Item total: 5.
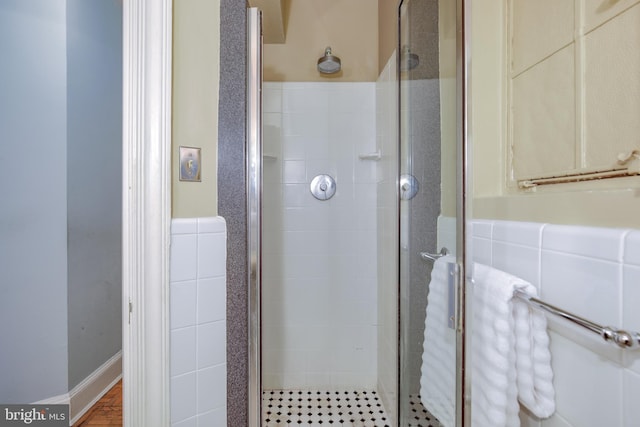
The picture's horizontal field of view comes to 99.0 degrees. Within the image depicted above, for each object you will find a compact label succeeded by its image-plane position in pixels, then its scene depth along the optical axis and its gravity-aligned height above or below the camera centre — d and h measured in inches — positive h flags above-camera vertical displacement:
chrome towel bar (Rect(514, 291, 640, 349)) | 17.2 -8.1
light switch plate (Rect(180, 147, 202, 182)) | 34.1 +6.0
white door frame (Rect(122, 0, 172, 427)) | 31.4 +1.0
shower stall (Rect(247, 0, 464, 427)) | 64.0 -9.9
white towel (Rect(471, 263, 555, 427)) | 25.5 -14.2
